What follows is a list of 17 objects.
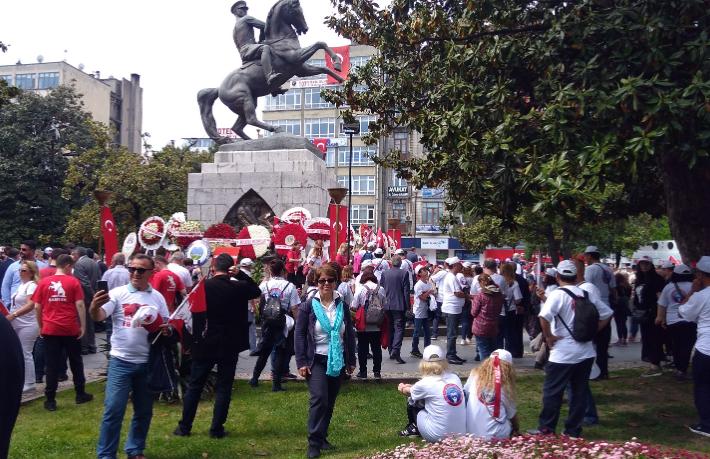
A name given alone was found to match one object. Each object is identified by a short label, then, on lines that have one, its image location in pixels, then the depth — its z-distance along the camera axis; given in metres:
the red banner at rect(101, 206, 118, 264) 11.63
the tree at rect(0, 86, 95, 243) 32.31
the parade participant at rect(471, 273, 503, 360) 9.84
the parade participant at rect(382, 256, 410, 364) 11.28
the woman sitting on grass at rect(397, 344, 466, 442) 5.56
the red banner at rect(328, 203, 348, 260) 14.43
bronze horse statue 16.95
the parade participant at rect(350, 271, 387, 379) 9.58
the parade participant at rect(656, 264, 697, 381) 8.98
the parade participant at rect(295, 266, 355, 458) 6.24
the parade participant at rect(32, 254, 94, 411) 7.79
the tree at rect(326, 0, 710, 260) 6.67
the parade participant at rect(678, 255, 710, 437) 6.73
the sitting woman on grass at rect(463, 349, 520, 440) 5.56
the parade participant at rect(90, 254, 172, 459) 5.63
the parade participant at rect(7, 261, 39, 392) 8.23
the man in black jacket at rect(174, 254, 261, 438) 6.59
